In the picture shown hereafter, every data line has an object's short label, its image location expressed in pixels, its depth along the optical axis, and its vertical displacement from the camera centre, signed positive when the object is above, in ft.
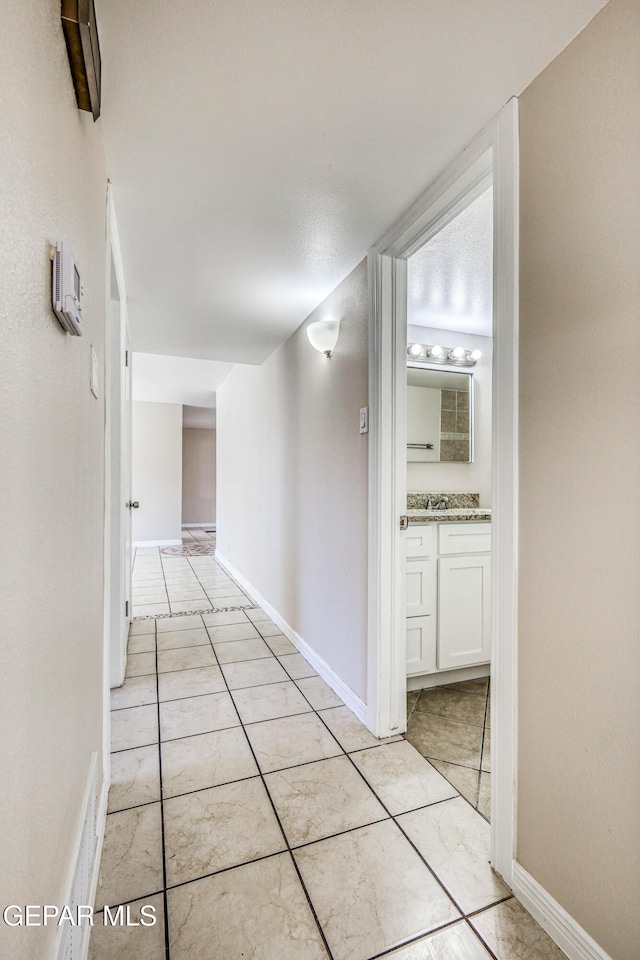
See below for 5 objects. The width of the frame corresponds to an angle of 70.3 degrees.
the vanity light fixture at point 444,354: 10.09 +2.89
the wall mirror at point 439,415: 10.14 +1.50
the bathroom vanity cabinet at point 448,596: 7.63 -1.99
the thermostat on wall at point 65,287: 2.31 +1.01
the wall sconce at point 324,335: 7.70 +2.50
